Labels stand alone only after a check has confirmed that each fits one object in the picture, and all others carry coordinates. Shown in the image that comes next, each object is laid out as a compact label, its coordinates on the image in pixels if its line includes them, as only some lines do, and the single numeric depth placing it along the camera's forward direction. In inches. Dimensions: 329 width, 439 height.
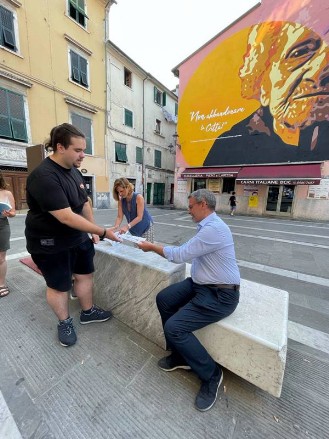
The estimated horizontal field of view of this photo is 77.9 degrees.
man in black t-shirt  62.2
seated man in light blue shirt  57.9
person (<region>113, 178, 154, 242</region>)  112.1
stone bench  53.6
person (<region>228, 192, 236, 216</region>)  491.4
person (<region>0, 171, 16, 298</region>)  100.2
